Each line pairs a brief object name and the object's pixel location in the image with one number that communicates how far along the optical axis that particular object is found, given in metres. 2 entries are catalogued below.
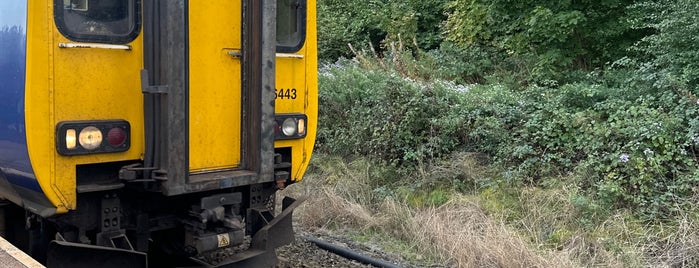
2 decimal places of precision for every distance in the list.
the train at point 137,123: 3.77
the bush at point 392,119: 7.81
